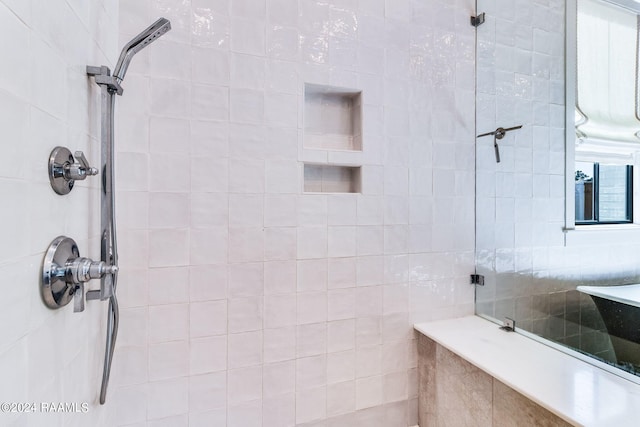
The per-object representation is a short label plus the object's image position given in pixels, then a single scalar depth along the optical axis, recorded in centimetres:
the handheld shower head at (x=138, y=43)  96
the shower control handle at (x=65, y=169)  77
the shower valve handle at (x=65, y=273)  74
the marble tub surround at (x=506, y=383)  104
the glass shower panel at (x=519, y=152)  185
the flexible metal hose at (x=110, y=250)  102
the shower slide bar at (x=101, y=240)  77
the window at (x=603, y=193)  177
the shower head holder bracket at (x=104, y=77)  97
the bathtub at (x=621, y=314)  138
